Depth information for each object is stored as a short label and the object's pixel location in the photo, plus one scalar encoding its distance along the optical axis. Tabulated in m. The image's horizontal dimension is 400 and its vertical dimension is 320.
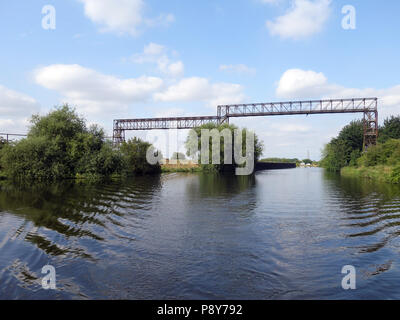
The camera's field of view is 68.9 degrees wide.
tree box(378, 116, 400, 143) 47.62
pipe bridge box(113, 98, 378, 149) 50.86
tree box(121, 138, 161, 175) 45.34
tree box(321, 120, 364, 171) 54.70
